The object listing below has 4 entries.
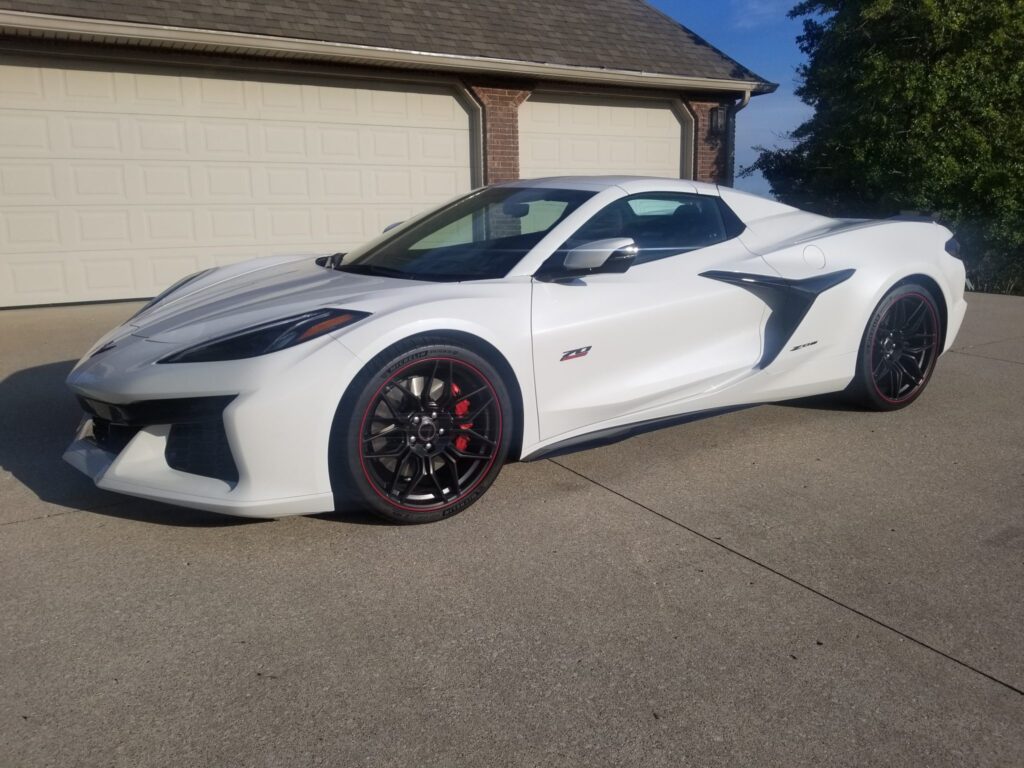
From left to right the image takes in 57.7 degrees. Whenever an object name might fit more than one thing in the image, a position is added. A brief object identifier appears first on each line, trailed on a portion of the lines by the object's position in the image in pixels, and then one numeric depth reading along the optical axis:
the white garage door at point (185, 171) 9.11
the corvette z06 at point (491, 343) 3.37
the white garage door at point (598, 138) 11.75
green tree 11.71
